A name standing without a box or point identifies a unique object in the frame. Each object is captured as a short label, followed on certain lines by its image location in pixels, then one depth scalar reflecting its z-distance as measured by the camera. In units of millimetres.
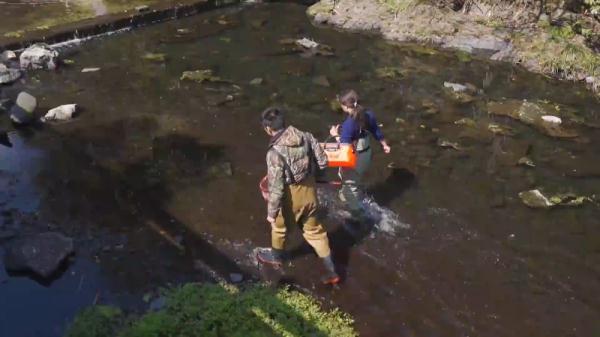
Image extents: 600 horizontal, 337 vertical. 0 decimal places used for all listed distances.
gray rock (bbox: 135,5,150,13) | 17781
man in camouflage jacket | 6320
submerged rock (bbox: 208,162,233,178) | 9641
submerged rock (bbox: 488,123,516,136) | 11602
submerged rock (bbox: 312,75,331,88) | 13688
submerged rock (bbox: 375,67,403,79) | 14484
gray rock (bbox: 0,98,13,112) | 11573
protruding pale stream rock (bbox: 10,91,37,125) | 10905
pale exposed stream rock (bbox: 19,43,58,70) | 13664
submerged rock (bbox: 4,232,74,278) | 7156
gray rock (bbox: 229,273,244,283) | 7129
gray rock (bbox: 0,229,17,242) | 7852
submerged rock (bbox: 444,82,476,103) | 13242
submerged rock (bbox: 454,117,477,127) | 11975
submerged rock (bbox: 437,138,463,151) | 10936
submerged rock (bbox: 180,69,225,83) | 13516
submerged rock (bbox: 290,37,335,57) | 15875
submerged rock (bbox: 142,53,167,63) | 14695
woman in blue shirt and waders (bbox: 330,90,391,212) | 7410
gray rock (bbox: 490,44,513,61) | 16125
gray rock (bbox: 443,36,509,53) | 16391
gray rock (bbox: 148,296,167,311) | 6566
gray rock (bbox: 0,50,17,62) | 13958
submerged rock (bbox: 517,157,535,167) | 10414
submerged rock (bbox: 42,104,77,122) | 11289
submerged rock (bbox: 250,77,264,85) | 13506
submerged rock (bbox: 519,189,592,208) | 9180
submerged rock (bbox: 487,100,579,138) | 11766
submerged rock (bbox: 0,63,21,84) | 12867
